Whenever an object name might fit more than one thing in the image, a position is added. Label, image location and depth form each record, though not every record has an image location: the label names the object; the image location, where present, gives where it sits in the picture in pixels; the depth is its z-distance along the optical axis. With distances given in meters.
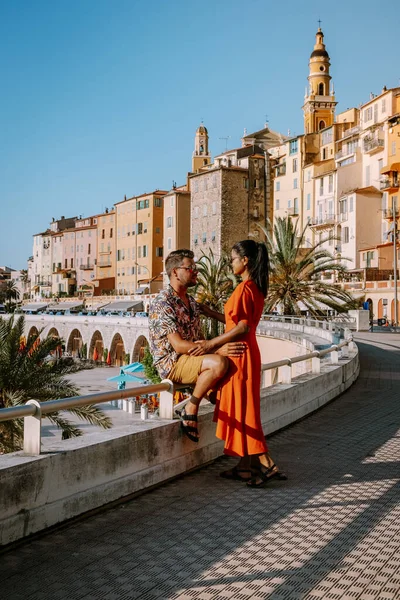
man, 5.46
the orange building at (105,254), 104.58
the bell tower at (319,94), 83.44
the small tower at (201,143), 114.12
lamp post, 45.47
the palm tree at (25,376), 14.37
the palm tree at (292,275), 32.72
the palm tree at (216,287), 39.91
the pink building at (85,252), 113.44
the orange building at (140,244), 91.75
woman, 5.45
